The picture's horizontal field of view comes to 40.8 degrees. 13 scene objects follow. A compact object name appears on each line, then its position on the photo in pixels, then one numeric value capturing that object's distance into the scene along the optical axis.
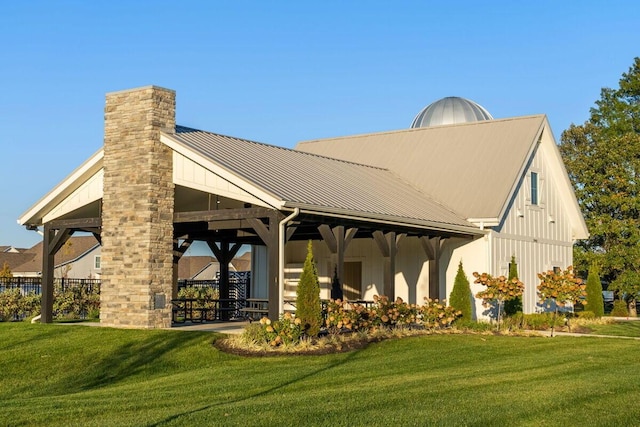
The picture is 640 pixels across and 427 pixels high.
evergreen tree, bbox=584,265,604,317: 30.47
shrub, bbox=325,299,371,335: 19.17
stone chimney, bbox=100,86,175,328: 19.94
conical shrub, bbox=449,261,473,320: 23.33
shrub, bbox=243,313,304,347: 17.48
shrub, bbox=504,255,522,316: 24.95
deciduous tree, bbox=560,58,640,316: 35.94
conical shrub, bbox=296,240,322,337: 18.20
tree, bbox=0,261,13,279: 57.28
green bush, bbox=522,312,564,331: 24.31
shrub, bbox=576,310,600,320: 29.31
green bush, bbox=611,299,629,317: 35.09
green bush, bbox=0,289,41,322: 25.81
